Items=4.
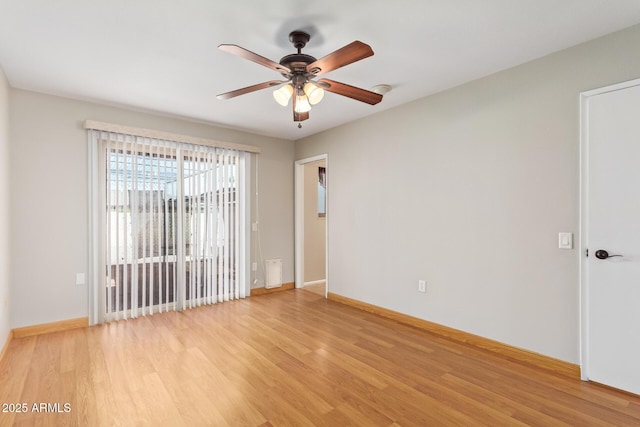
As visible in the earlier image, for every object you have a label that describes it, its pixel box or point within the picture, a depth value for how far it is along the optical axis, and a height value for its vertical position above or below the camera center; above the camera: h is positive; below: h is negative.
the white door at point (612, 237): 2.15 -0.19
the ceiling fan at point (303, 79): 1.90 +0.93
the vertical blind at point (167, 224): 3.68 -0.14
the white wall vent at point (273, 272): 5.00 -0.96
